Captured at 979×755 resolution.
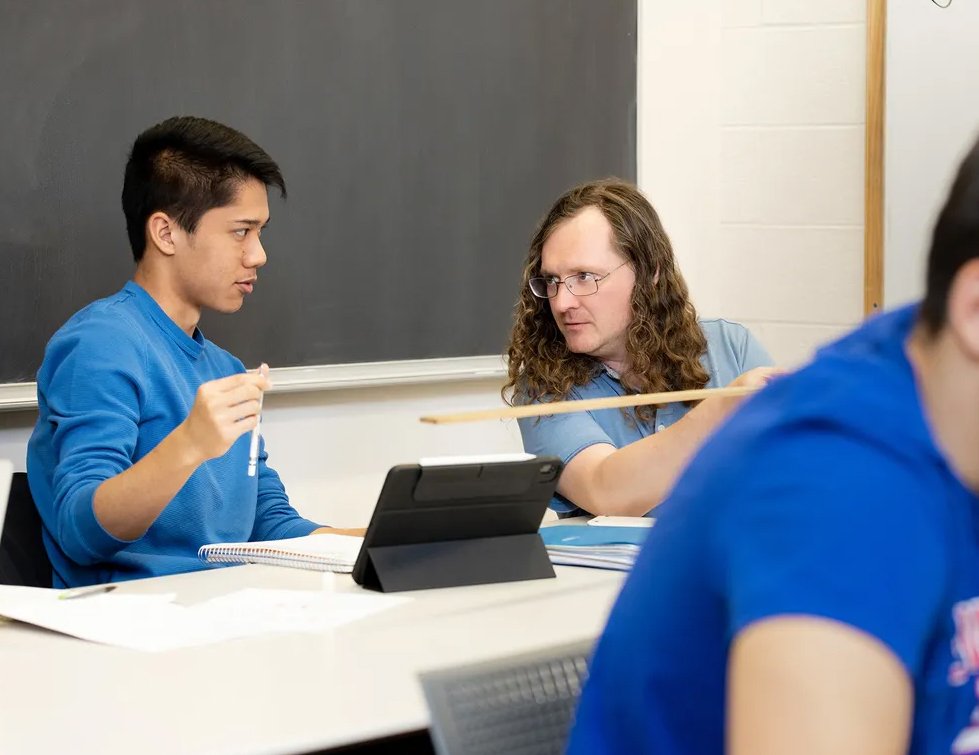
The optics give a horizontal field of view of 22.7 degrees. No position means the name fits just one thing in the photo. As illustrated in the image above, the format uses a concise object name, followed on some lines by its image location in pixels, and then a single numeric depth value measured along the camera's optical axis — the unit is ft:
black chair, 10.37
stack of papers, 9.83
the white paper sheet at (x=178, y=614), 8.93
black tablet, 9.37
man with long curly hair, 11.16
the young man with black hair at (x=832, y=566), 3.67
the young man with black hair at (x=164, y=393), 9.91
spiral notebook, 9.80
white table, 7.92
